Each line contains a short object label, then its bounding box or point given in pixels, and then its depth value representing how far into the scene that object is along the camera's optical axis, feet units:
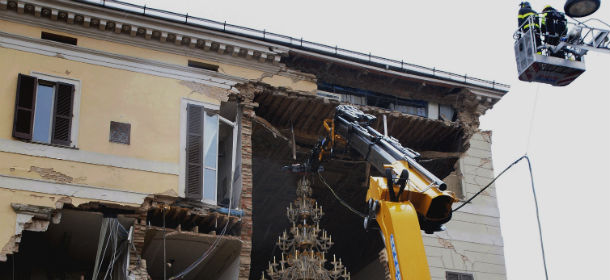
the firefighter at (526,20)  70.44
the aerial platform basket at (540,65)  69.51
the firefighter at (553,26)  70.69
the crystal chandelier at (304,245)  75.87
